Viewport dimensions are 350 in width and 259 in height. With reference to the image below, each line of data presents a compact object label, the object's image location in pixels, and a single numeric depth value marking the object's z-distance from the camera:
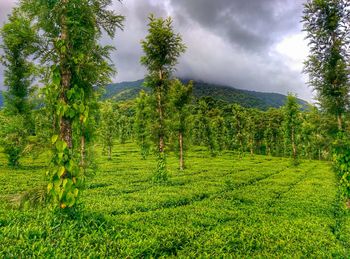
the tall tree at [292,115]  48.66
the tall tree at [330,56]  15.24
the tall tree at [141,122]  48.66
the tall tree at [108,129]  48.50
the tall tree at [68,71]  7.47
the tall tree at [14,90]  29.36
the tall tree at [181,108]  34.44
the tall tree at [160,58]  24.59
